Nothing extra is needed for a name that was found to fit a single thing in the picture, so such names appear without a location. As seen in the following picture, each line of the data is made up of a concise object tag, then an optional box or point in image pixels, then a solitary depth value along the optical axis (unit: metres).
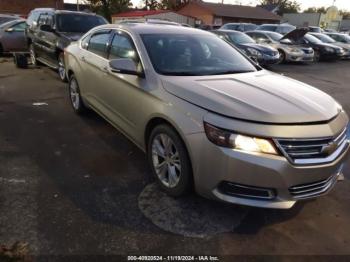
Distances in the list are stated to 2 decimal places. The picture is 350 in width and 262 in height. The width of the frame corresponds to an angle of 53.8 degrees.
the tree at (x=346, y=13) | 86.88
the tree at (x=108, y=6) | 42.22
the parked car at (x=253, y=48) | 13.62
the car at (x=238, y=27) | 19.89
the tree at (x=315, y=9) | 89.04
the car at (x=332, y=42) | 19.03
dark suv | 8.52
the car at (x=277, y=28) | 20.36
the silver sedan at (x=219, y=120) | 2.75
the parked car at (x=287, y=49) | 15.73
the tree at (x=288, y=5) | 80.19
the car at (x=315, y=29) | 23.61
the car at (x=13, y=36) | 12.46
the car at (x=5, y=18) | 14.73
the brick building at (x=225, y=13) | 44.22
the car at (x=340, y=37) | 20.77
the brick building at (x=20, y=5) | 36.72
